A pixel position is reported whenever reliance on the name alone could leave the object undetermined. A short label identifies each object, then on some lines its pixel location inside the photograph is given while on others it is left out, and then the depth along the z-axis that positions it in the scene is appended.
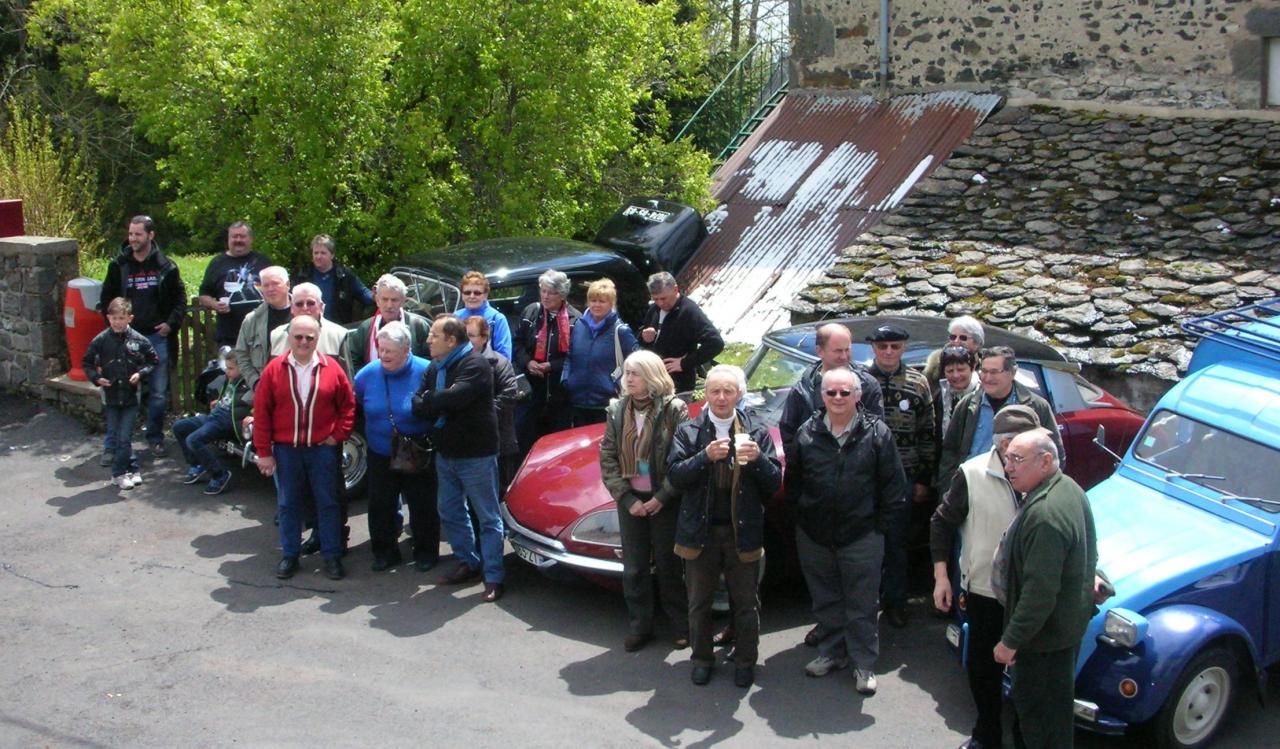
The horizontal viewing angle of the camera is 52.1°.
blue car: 5.98
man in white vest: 5.89
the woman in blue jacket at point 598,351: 9.16
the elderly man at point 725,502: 6.60
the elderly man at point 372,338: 9.12
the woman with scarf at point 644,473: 7.04
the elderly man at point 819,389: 7.01
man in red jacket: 8.02
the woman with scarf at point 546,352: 9.48
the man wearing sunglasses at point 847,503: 6.61
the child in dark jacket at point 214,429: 9.63
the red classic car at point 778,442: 7.62
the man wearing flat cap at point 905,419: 7.44
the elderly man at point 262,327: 9.24
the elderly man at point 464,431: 7.83
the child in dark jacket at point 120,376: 9.98
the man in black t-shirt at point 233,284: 10.65
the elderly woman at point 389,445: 8.12
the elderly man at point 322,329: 8.71
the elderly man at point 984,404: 7.05
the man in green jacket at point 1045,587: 5.30
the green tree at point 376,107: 11.92
